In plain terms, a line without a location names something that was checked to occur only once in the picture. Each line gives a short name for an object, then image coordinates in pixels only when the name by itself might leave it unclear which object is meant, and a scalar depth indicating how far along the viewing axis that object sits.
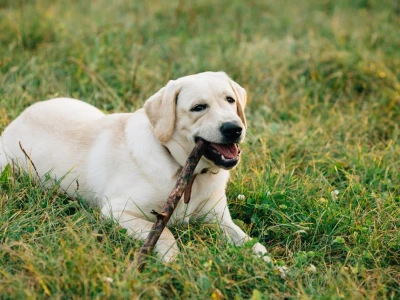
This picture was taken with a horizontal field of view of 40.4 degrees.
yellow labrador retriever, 3.15
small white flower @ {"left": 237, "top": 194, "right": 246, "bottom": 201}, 3.60
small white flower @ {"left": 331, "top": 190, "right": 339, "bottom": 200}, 3.64
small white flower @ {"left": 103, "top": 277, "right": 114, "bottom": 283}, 2.48
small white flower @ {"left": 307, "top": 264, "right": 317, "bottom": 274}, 2.88
